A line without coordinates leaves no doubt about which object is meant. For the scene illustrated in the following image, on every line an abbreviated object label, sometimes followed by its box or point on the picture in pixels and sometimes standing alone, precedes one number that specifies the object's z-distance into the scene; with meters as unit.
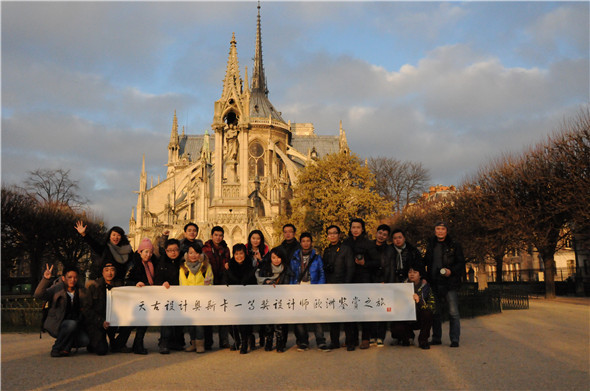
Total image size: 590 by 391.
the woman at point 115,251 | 10.02
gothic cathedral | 27.86
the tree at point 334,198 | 29.73
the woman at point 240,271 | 9.88
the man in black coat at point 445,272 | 9.97
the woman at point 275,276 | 9.84
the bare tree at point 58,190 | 48.41
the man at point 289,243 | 10.01
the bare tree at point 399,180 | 55.16
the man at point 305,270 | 9.98
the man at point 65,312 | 9.41
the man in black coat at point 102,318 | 9.55
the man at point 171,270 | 10.05
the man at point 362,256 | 10.03
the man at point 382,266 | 10.04
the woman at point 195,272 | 9.91
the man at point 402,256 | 10.12
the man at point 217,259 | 10.23
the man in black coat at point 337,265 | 9.84
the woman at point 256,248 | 10.39
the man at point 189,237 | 10.81
